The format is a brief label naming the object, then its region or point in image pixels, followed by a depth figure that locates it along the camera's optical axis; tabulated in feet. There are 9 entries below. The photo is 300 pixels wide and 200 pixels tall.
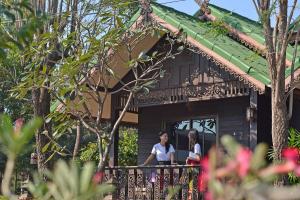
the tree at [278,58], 37.78
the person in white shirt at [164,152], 60.44
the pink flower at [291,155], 5.96
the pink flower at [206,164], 6.18
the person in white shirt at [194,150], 55.19
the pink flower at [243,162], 5.79
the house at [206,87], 55.60
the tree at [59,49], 45.54
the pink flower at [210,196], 6.24
